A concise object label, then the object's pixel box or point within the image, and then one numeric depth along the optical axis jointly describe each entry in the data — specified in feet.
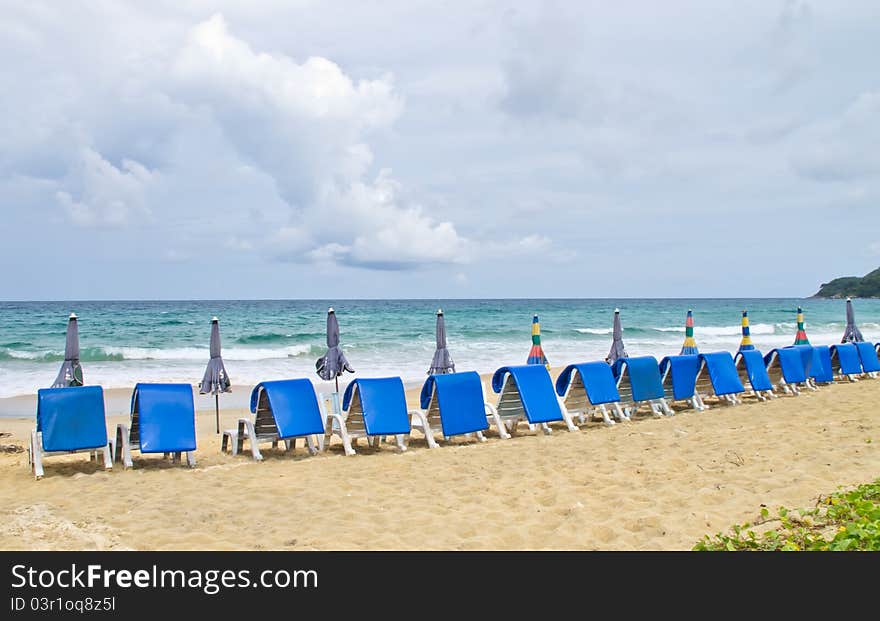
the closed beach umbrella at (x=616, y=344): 43.14
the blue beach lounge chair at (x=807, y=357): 42.27
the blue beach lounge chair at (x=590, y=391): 31.99
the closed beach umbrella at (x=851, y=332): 56.08
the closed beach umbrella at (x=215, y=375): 31.32
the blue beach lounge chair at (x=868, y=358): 47.47
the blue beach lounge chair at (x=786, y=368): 40.50
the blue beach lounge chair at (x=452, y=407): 27.73
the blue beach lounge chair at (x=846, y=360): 45.85
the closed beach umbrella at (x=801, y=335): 54.29
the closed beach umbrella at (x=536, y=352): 37.91
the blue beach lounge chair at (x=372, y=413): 26.13
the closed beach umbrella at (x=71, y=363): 27.73
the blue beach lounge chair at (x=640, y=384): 33.88
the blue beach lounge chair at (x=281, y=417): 25.43
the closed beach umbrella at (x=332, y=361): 32.19
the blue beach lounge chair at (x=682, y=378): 35.53
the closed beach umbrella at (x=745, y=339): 45.83
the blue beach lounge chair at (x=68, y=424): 22.72
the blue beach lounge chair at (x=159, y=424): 23.44
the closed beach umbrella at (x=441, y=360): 35.35
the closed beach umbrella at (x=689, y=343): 43.04
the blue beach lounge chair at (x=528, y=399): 29.96
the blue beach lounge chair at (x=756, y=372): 38.14
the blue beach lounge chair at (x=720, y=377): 36.65
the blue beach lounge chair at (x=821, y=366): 43.01
